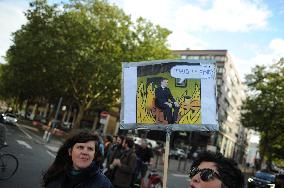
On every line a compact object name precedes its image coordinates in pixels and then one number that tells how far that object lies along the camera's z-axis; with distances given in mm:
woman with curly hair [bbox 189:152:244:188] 2549
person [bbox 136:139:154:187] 13394
